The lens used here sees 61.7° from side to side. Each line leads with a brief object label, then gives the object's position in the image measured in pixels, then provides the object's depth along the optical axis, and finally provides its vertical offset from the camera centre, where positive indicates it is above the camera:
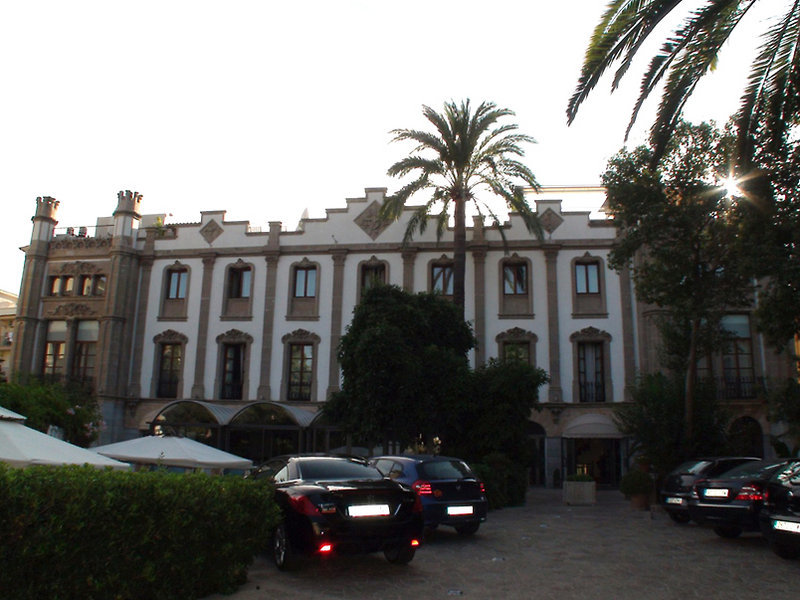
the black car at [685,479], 13.39 -0.89
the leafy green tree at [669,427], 19.45 +0.27
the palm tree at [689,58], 8.75 +5.07
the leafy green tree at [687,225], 19.64 +6.20
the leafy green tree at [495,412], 20.14 +0.59
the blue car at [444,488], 11.43 -0.99
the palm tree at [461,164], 26.22 +10.38
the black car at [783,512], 8.76 -0.98
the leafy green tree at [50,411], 14.77 +0.26
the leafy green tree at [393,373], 19.78 +1.68
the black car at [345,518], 7.90 -1.07
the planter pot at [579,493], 20.17 -1.75
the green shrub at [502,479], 18.08 -1.31
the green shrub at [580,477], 20.45 -1.31
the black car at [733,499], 10.87 -1.02
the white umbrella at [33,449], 7.93 -0.34
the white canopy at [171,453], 13.79 -0.59
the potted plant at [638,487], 18.69 -1.44
